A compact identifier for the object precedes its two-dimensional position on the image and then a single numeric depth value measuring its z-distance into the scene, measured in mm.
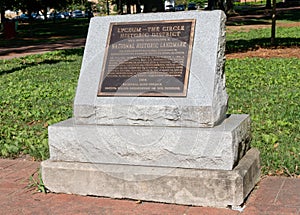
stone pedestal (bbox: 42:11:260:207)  4625
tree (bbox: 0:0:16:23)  38944
